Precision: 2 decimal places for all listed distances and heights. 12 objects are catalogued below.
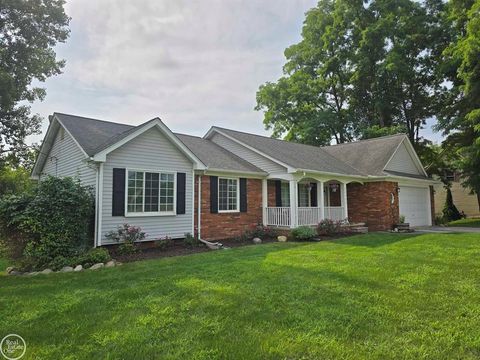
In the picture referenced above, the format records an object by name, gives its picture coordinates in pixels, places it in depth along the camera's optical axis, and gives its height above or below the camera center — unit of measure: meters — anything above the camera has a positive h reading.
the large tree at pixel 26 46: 17.77 +9.67
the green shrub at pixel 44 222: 7.61 -0.45
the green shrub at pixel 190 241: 10.78 -1.30
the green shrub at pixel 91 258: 7.64 -1.36
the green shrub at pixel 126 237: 9.12 -0.98
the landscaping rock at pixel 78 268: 7.29 -1.51
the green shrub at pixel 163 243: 10.09 -1.31
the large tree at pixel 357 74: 25.77 +11.72
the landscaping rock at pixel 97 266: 7.37 -1.51
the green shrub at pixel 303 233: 12.00 -1.17
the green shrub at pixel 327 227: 13.73 -1.06
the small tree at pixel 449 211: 24.27 -0.61
